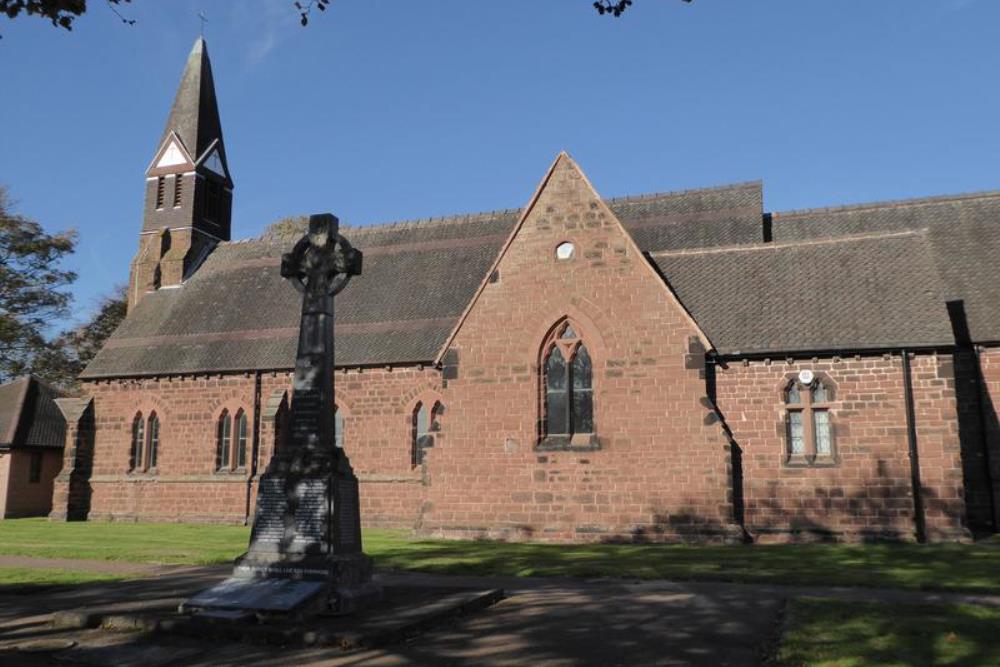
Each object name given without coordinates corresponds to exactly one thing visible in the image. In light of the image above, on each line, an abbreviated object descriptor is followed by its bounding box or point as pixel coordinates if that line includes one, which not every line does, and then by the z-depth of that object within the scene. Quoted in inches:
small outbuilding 1370.6
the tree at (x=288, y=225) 2129.7
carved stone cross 469.7
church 799.7
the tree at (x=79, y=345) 2015.3
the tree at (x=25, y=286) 1630.2
